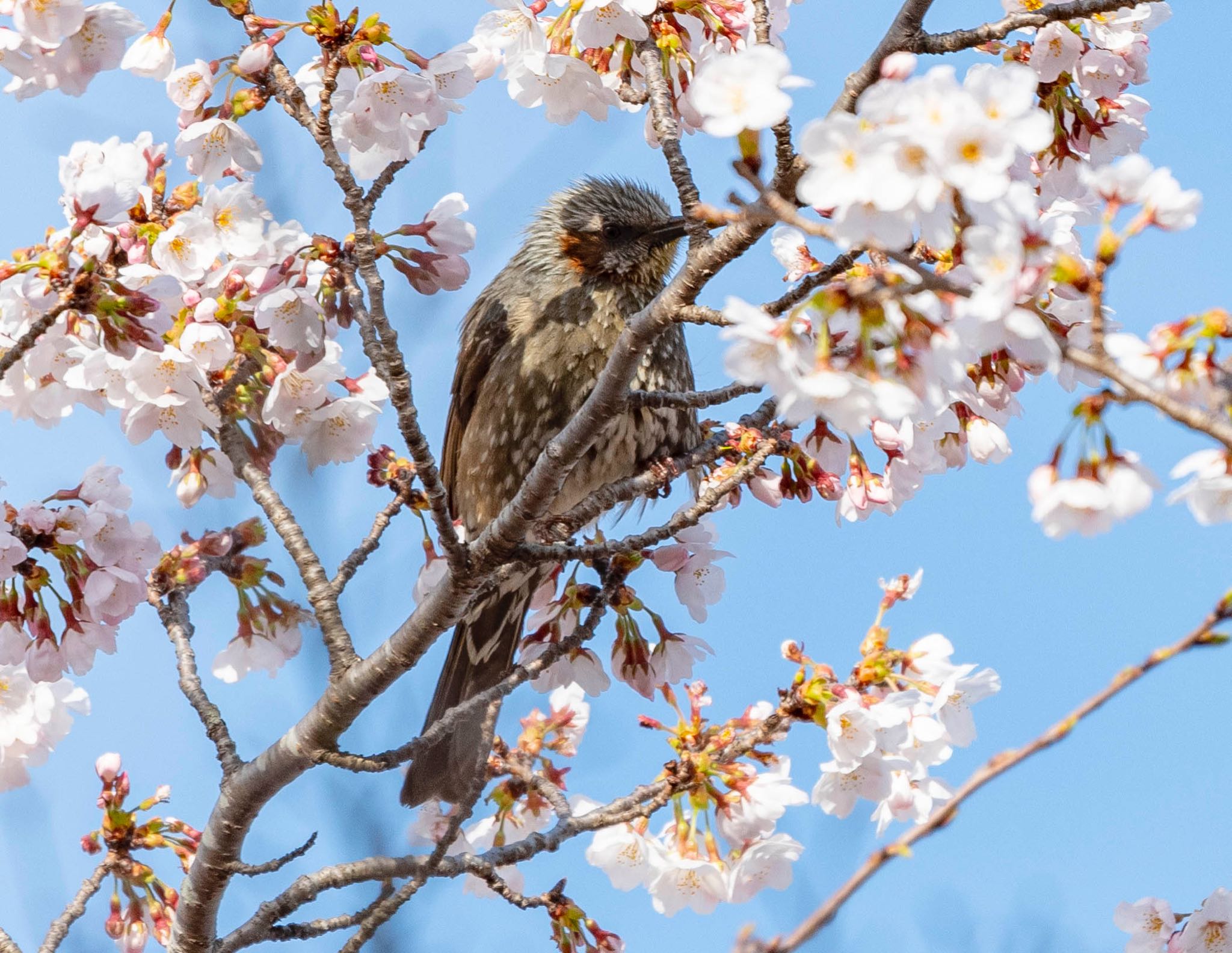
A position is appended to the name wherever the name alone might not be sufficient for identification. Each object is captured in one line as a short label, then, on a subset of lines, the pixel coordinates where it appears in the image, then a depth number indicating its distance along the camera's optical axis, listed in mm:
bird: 7781
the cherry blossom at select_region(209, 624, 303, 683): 5863
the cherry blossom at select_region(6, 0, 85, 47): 4695
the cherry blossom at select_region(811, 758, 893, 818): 4613
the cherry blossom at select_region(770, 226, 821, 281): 5738
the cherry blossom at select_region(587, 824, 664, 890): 5074
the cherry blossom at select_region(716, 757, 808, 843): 4684
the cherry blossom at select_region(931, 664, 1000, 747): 4488
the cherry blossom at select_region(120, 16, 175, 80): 5062
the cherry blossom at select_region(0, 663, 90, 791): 6160
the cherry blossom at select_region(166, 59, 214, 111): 5141
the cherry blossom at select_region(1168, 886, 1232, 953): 4969
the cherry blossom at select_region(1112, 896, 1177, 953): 5180
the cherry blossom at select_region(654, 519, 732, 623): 6012
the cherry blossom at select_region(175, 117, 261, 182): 5211
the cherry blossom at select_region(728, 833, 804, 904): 4816
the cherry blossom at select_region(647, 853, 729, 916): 4867
